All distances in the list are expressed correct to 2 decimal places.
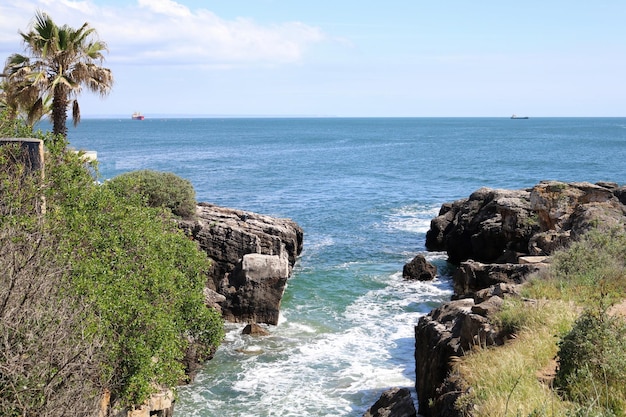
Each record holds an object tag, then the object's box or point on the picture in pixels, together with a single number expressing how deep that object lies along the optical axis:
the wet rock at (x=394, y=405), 15.66
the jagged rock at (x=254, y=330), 25.00
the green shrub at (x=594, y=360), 10.73
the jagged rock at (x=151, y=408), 13.02
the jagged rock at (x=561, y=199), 30.81
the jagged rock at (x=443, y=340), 15.45
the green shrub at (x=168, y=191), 29.44
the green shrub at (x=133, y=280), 13.08
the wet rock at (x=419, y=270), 33.72
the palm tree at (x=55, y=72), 24.86
